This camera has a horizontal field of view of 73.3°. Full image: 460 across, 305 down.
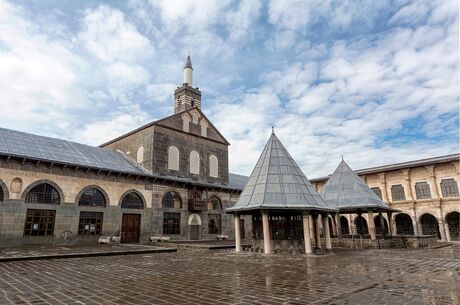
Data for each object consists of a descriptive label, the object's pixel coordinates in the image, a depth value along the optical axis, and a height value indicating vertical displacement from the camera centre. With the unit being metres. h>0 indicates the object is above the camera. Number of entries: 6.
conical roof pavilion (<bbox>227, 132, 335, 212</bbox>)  14.11 +1.61
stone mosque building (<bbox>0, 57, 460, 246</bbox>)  18.61 +2.78
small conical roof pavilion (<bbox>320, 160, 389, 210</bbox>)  20.17 +1.83
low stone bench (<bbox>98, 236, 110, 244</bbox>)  20.34 -1.02
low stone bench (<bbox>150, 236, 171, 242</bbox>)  23.41 -1.17
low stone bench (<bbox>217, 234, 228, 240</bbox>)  28.02 -1.37
